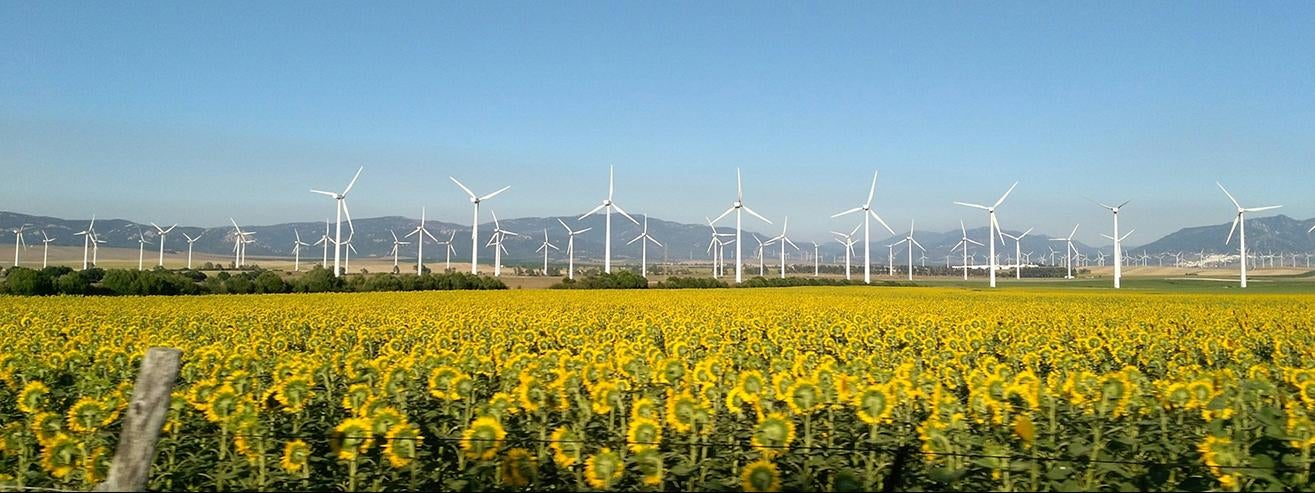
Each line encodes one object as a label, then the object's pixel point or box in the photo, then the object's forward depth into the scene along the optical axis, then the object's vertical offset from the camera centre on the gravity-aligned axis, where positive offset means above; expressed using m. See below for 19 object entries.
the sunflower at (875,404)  6.39 -0.83
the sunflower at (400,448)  5.67 -1.03
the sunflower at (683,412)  6.37 -0.89
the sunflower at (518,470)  5.41 -1.11
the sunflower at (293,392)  7.16 -0.86
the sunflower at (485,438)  5.69 -0.97
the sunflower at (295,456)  5.86 -1.12
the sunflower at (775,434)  5.75 -0.94
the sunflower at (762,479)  5.02 -1.07
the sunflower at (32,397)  7.41 -0.93
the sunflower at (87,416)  6.86 -1.01
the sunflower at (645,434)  5.78 -0.95
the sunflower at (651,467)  5.43 -1.09
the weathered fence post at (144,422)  4.63 -0.72
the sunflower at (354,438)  5.73 -0.97
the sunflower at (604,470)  5.30 -1.08
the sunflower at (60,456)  6.03 -1.15
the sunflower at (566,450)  5.74 -1.07
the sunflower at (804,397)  6.63 -0.82
